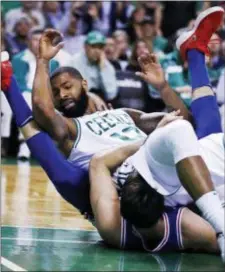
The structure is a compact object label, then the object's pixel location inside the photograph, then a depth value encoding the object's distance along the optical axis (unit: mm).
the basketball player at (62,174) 4625
